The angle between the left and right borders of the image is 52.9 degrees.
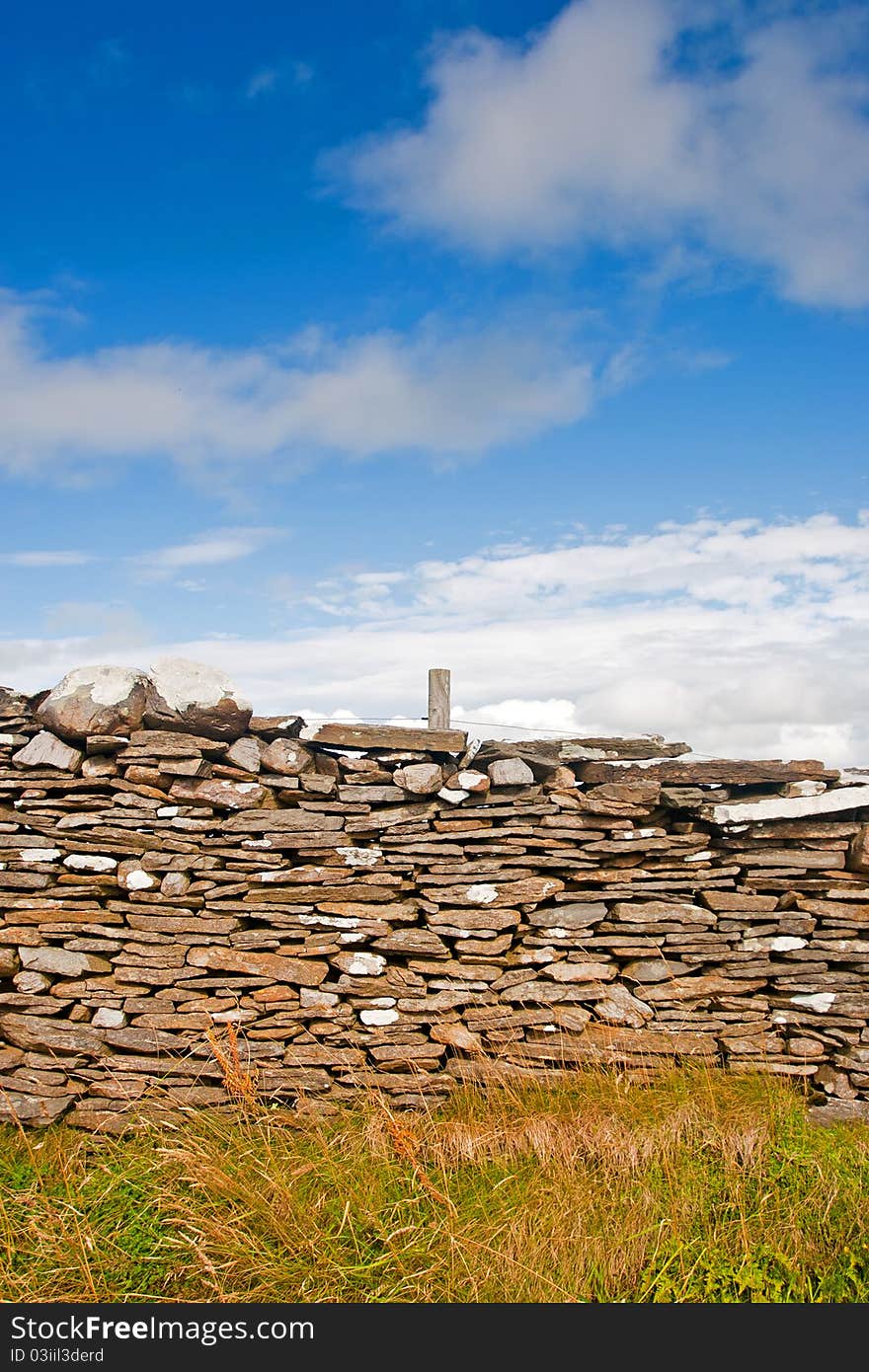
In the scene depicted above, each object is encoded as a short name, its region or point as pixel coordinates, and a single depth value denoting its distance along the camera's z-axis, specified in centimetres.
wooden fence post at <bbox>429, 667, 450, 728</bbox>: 613
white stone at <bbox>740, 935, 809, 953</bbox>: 525
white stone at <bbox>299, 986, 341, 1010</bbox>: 503
